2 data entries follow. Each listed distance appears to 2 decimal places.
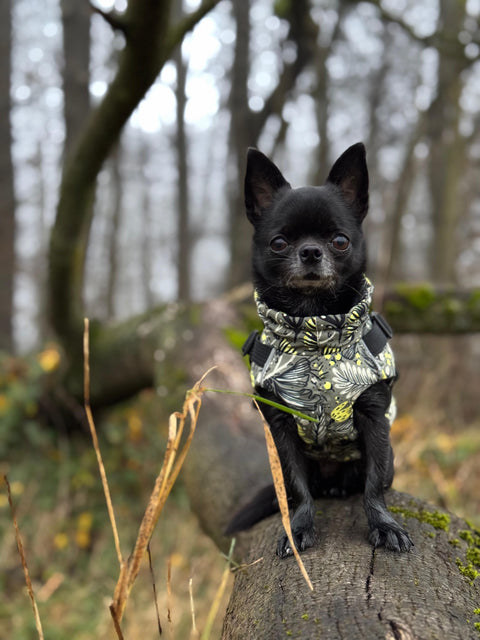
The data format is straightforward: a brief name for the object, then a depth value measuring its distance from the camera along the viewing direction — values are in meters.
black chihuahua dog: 0.63
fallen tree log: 0.53
